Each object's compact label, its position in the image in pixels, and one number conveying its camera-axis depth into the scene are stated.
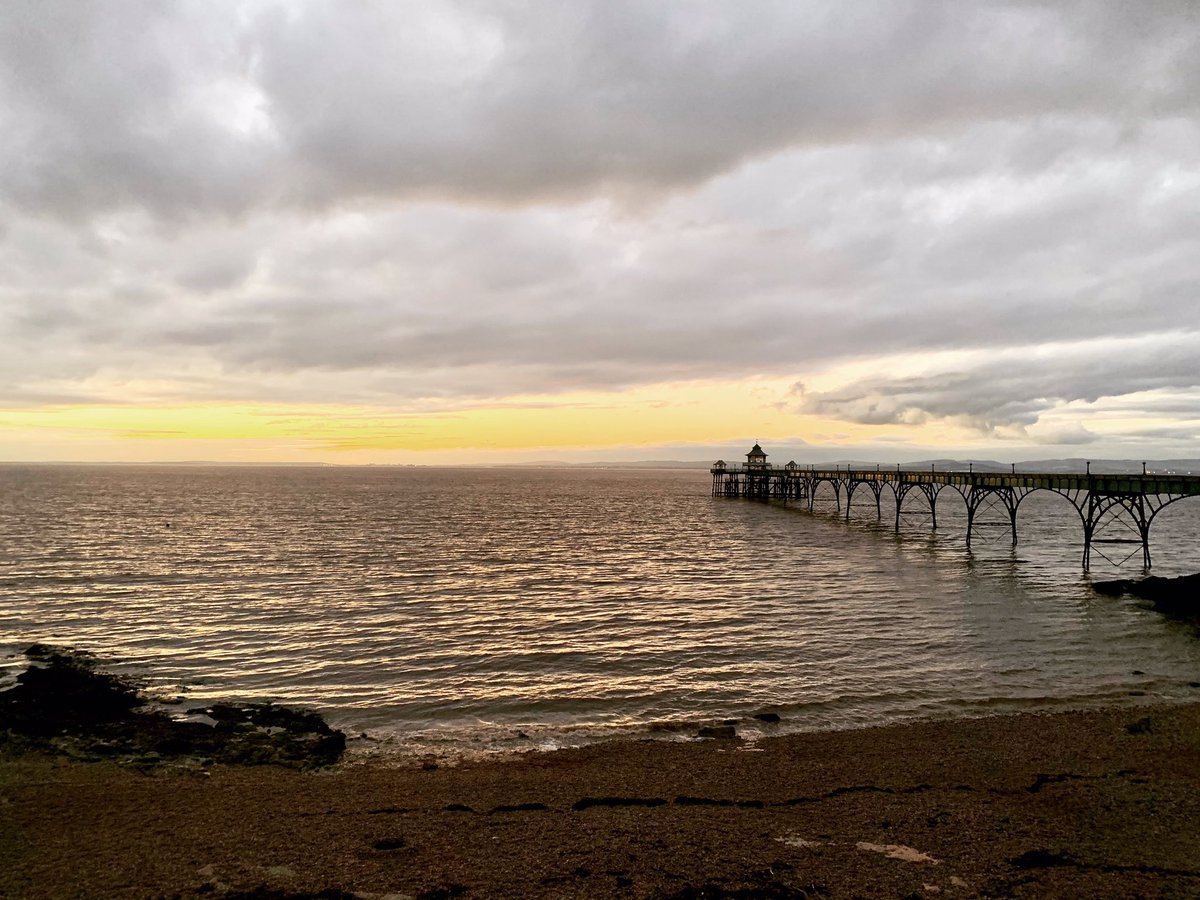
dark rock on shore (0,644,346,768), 13.79
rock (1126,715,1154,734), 14.46
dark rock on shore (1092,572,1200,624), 26.45
